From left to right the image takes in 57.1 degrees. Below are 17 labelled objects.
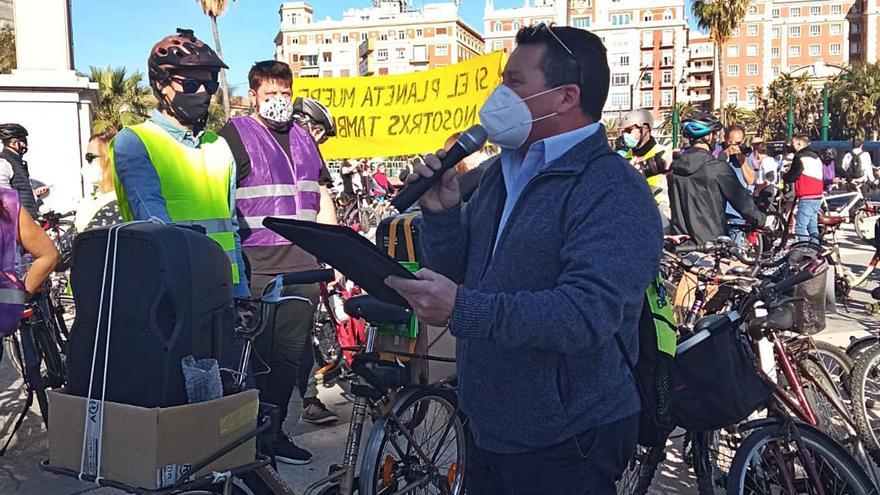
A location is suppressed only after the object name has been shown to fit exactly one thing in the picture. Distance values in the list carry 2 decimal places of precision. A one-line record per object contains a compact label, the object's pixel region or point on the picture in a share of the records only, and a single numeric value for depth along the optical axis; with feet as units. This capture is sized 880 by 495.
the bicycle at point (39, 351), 14.38
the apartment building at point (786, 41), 342.03
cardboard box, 6.24
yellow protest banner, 24.65
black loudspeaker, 6.55
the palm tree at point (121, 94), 89.25
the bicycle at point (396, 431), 9.72
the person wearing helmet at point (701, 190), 19.51
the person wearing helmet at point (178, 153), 9.99
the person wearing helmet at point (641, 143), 18.49
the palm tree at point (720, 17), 147.43
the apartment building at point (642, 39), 359.66
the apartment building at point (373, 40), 356.79
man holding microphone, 5.55
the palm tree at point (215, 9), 124.26
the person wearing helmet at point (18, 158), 26.40
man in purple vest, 13.28
